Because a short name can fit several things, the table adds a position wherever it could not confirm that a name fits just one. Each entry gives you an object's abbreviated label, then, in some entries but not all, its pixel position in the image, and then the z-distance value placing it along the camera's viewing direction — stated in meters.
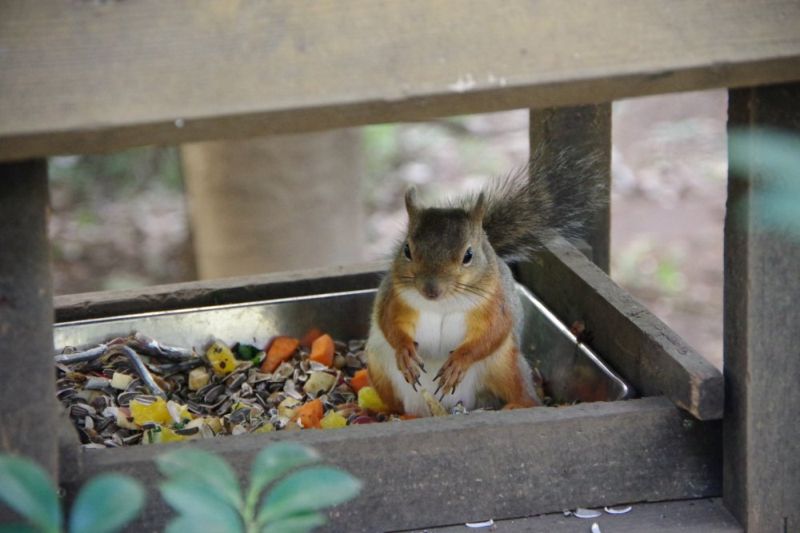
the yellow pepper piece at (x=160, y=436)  4.79
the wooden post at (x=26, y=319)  3.57
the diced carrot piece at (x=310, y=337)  6.02
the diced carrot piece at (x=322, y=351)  5.84
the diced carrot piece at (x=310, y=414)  5.12
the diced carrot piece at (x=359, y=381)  5.74
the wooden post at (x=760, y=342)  4.01
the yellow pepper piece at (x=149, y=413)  5.15
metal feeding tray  5.74
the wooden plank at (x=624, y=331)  4.41
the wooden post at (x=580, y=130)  5.87
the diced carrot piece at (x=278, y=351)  5.79
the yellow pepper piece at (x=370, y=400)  5.44
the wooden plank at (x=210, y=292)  6.03
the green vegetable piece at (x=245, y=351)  5.86
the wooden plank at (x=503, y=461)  4.20
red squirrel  5.21
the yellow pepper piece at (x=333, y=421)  5.05
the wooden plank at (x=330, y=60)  3.11
